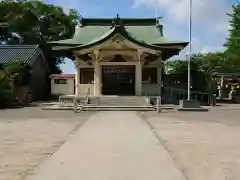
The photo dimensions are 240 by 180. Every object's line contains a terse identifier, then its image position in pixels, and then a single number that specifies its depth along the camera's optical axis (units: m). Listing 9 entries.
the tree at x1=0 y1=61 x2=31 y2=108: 15.08
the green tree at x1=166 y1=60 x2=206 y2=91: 20.01
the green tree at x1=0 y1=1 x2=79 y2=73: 22.62
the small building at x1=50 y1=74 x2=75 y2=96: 19.52
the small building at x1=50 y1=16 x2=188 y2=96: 15.52
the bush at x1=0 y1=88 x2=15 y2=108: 14.10
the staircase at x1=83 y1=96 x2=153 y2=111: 13.10
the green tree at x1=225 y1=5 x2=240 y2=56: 23.65
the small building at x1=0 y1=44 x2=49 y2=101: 18.84
